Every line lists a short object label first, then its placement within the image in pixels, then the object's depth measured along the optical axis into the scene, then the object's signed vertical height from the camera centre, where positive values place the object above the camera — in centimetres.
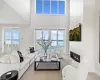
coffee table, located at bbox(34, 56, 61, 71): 293 -129
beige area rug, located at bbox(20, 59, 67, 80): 222 -133
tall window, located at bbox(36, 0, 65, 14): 516 +264
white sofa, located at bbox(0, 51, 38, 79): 200 -82
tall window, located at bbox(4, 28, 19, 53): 513 -8
